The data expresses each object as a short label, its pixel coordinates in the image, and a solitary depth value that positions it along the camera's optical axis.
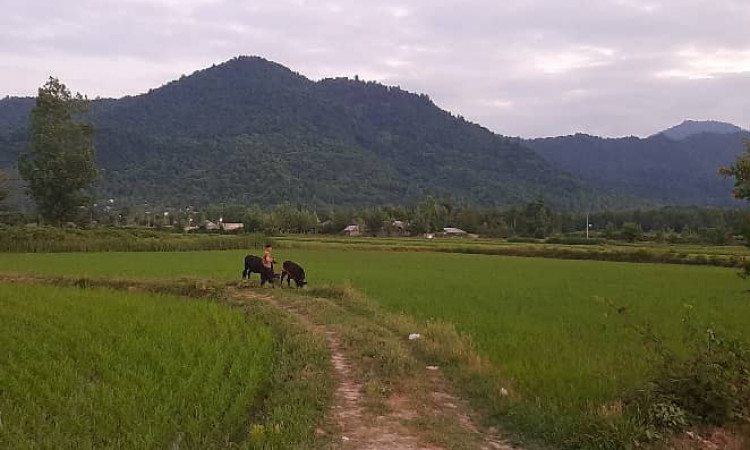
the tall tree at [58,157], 46.47
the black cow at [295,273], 18.30
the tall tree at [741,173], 12.46
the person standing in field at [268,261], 18.70
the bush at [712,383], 6.13
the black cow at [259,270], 18.56
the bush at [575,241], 58.75
